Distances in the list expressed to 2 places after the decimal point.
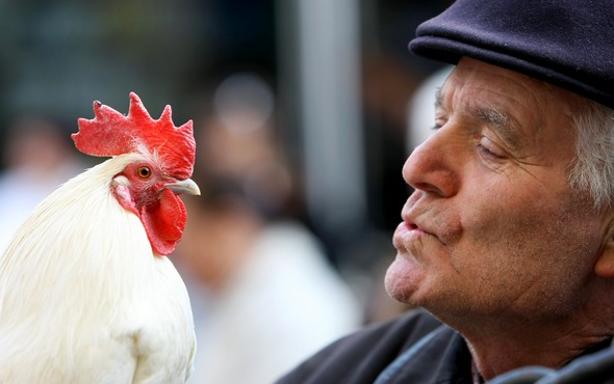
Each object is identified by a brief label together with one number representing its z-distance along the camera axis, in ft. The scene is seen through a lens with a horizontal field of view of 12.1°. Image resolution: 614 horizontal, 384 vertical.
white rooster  5.62
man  5.79
